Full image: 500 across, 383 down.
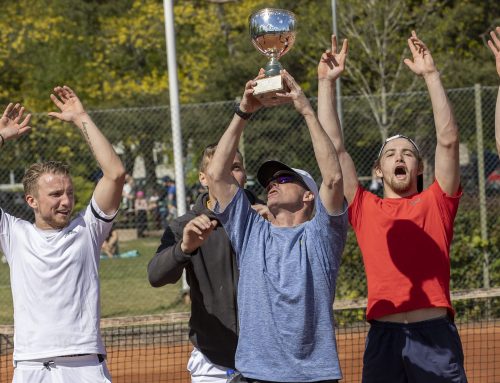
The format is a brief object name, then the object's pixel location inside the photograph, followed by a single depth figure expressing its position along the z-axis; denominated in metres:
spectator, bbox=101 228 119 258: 18.13
